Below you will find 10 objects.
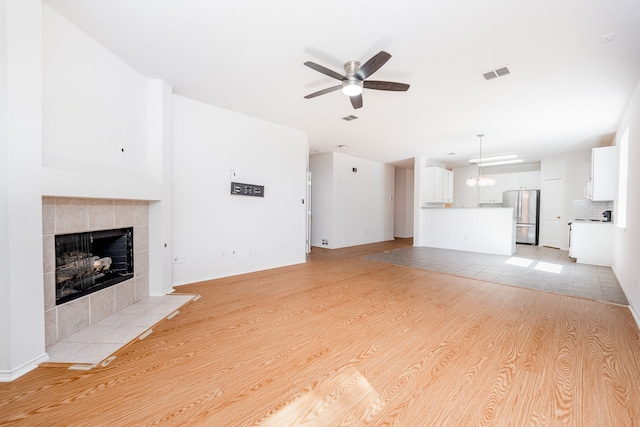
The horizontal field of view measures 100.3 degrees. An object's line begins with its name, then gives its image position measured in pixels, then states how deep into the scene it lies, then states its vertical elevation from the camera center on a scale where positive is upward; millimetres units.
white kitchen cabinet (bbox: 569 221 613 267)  5066 -655
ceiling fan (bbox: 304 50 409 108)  2482 +1262
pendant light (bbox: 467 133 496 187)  6398 +653
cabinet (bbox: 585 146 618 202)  4746 +651
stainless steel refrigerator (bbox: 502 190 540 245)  7816 -132
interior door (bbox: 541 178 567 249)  7234 -118
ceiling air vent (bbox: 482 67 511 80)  2847 +1477
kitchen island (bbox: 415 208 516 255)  6371 -557
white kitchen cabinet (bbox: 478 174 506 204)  8672 +541
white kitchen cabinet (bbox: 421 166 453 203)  7703 +680
